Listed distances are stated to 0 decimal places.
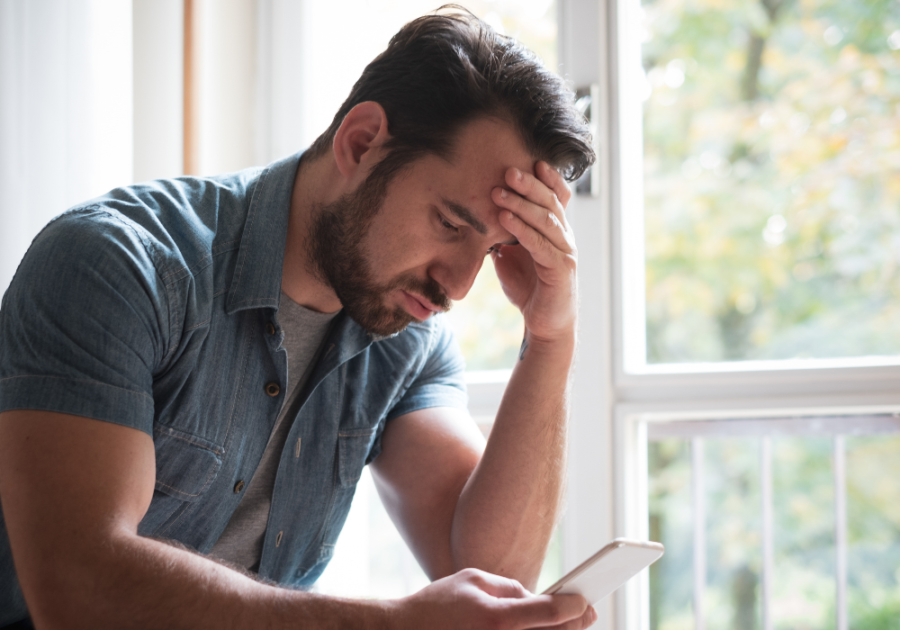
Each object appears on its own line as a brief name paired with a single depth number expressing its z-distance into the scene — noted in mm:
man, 781
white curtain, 1522
